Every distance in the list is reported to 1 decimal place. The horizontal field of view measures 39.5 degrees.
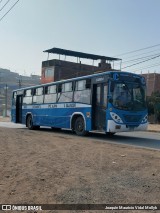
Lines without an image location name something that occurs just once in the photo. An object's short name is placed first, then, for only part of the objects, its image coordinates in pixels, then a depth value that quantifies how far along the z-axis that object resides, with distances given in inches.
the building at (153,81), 1529.3
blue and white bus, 398.8
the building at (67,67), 1592.7
